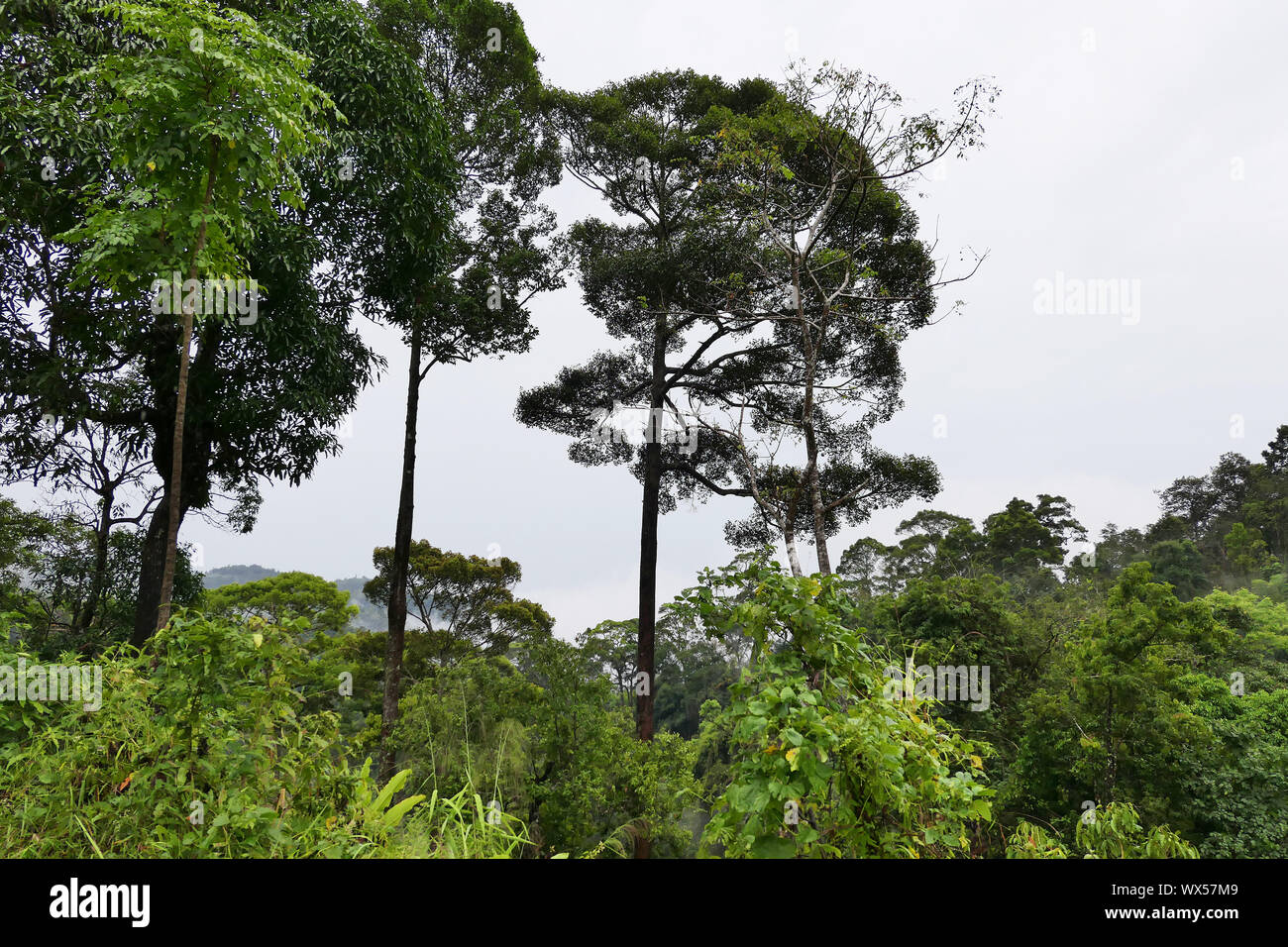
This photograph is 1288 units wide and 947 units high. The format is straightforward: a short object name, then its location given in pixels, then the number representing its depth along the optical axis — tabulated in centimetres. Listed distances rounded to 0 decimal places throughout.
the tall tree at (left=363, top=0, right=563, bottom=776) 1080
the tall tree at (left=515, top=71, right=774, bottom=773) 1205
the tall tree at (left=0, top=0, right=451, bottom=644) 773
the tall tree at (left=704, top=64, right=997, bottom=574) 816
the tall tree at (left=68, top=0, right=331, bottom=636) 429
